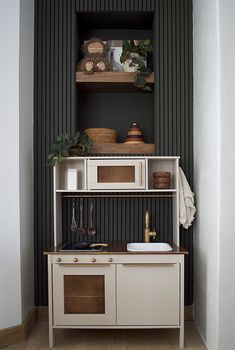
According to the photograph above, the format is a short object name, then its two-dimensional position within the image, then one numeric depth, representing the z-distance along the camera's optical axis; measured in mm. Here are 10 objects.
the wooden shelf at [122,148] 3312
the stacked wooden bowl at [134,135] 3338
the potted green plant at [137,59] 3266
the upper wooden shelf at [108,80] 3287
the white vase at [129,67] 3330
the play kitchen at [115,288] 2799
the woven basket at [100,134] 3301
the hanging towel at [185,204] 3125
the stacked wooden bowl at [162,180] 3119
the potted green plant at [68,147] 3047
